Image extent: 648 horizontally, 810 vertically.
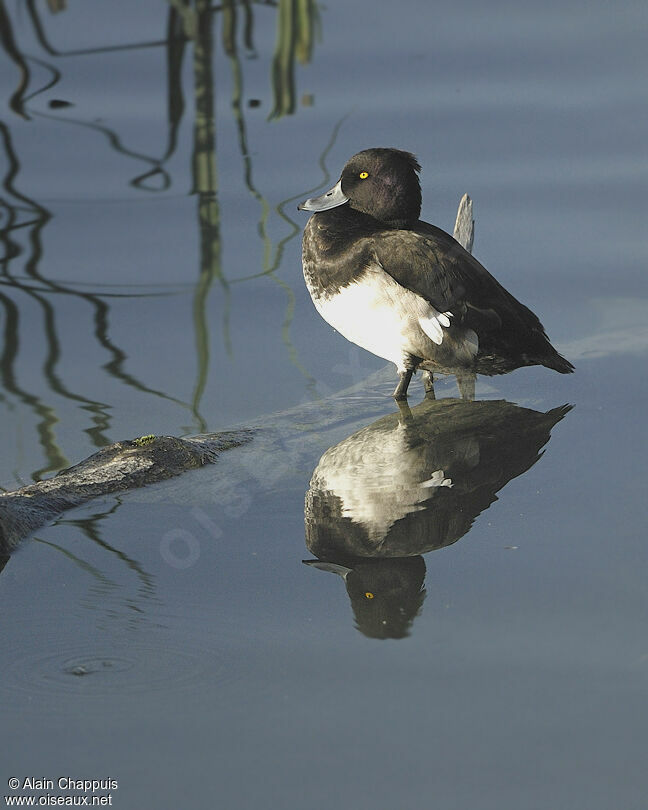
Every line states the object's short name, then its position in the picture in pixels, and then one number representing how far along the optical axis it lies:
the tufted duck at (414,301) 8.99
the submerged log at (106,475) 7.06
